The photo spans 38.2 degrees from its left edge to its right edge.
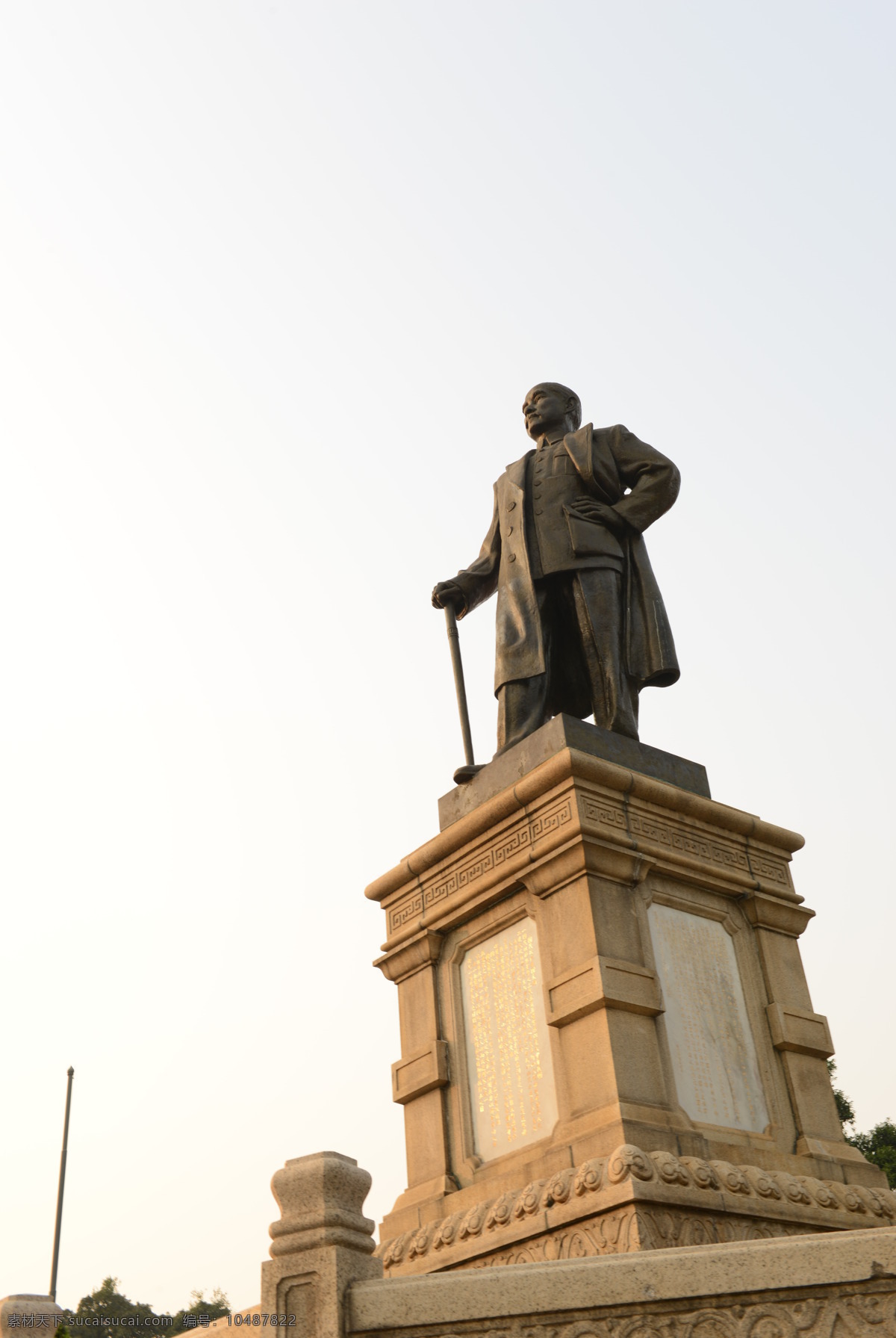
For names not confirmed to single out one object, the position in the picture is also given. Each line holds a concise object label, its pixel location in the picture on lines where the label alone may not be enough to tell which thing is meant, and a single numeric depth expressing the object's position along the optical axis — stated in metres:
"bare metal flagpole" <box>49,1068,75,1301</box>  17.14
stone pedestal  6.66
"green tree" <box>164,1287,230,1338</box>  35.50
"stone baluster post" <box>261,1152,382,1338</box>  4.58
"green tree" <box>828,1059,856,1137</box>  24.83
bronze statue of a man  9.06
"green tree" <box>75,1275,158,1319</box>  37.62
